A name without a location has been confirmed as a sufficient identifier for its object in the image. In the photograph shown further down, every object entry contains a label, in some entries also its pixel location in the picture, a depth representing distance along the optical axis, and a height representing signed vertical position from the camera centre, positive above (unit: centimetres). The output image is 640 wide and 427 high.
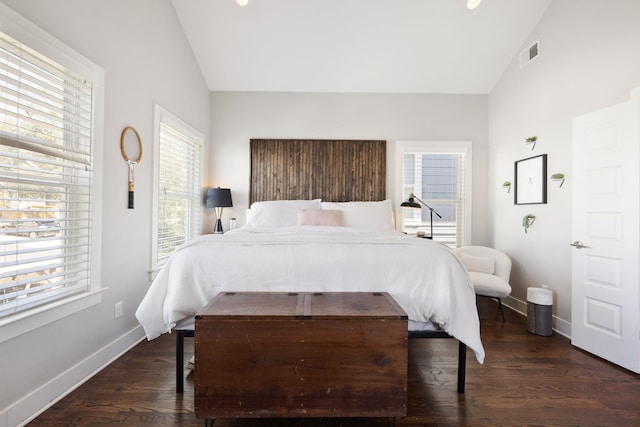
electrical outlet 225 -76
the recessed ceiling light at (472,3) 284 +208
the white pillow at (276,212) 358 +2
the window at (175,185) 284 +31
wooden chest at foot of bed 140 -72
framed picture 304 +40
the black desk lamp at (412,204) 379 +14
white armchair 292 -59
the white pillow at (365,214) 363 +1
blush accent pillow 346 -4
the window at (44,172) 151 +23
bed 177 -38
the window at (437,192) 418 +34
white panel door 210 -13
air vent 319 +183
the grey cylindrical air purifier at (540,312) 270 -88
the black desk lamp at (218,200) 385 +17
